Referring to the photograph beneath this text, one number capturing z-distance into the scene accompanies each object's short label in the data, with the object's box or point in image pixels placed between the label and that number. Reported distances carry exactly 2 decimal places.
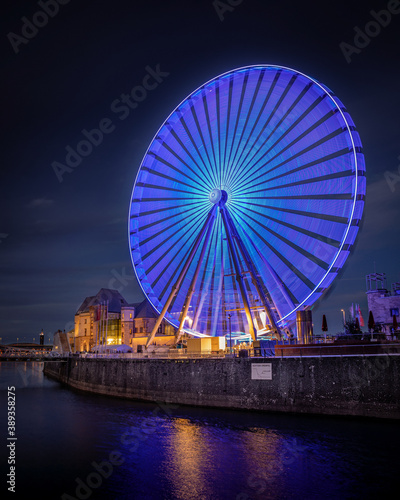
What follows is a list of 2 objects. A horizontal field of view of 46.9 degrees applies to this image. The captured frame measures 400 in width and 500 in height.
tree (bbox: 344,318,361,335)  53.12
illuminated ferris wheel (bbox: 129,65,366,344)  32.62
